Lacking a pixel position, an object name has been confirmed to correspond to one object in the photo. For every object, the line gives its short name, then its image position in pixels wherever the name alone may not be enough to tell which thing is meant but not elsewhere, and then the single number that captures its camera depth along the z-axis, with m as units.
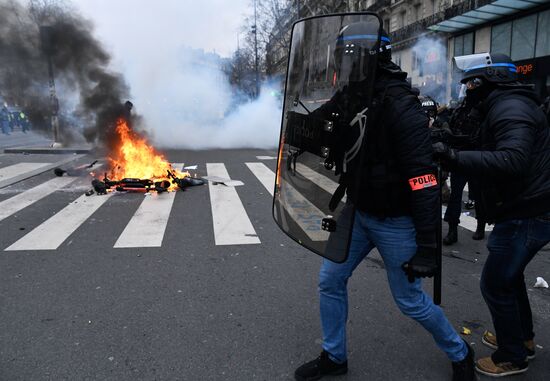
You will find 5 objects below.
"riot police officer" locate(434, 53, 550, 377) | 2.02
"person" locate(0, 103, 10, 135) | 27.38
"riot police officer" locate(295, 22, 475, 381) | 1.96
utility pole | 13.64
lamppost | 37.10
